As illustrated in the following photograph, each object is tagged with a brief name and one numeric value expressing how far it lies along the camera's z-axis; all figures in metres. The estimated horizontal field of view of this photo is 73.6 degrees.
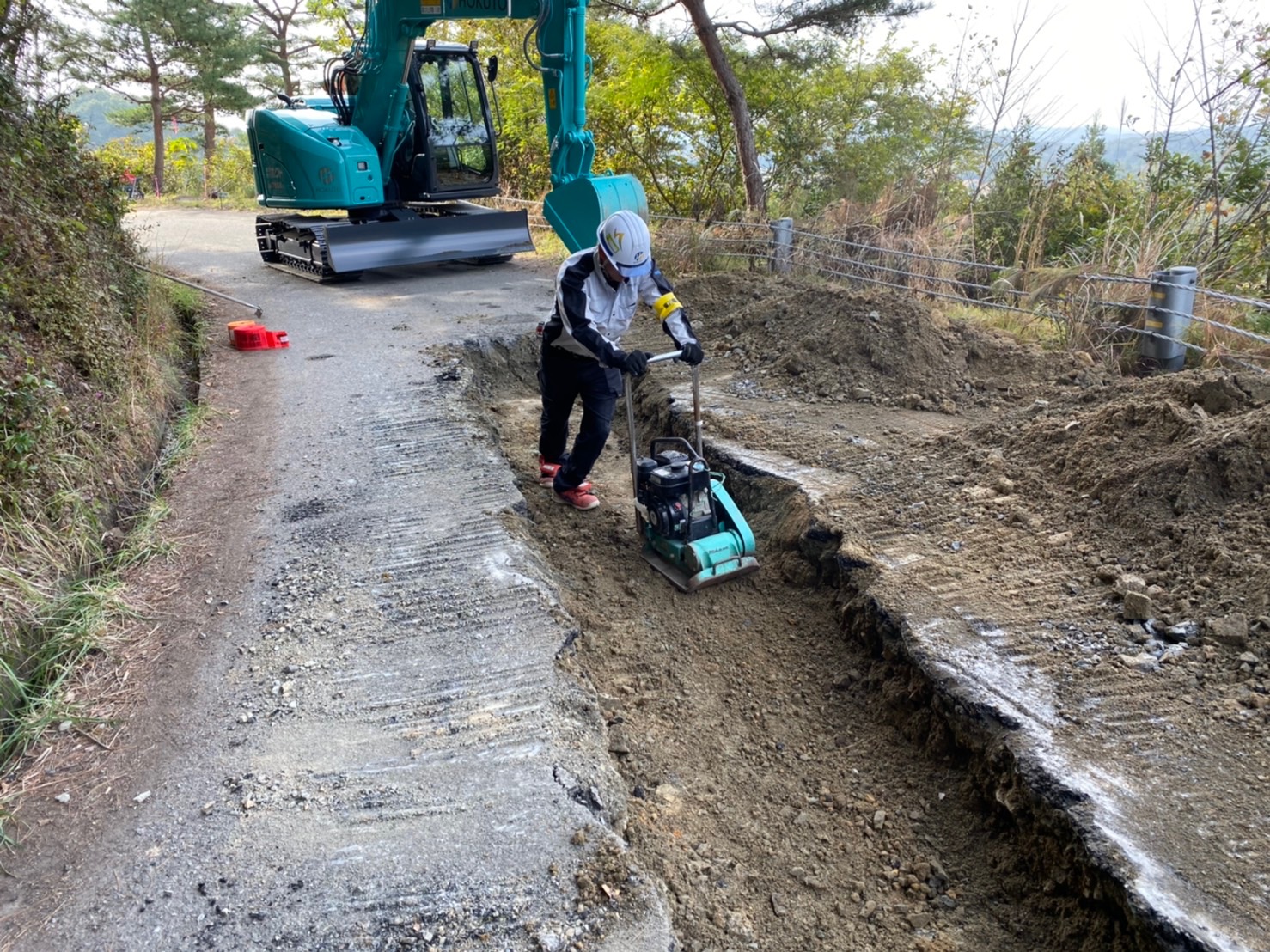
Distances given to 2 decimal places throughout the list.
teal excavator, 8.98
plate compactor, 4.52
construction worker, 4.44
